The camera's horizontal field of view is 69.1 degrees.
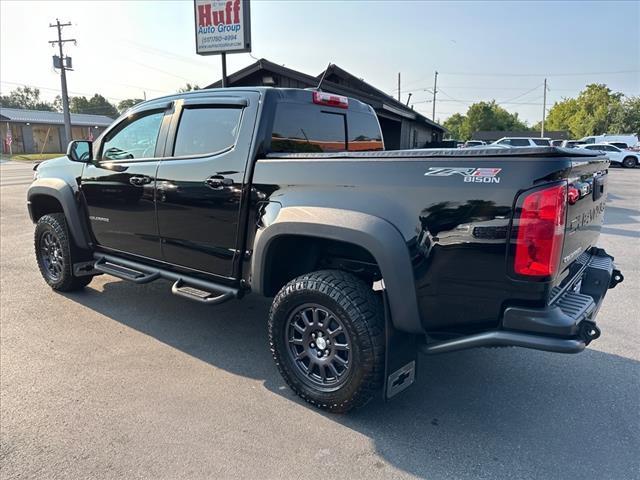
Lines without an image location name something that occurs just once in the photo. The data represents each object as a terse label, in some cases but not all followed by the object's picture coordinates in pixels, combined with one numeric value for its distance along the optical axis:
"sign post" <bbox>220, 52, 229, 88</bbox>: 12.02
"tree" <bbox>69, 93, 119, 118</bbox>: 102.00
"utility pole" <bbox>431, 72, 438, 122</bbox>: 74.56
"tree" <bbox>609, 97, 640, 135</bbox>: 54.47
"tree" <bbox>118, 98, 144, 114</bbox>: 100.85
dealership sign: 12.30
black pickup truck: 2.26
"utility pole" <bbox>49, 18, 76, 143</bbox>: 34.72
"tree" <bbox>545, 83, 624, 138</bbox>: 59.41
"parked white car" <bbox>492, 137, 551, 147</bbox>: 23.89
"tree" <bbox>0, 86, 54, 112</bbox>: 110.88
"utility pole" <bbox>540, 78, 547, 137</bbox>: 74.53
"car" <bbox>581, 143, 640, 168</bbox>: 30.66
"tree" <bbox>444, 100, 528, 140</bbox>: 90.06
